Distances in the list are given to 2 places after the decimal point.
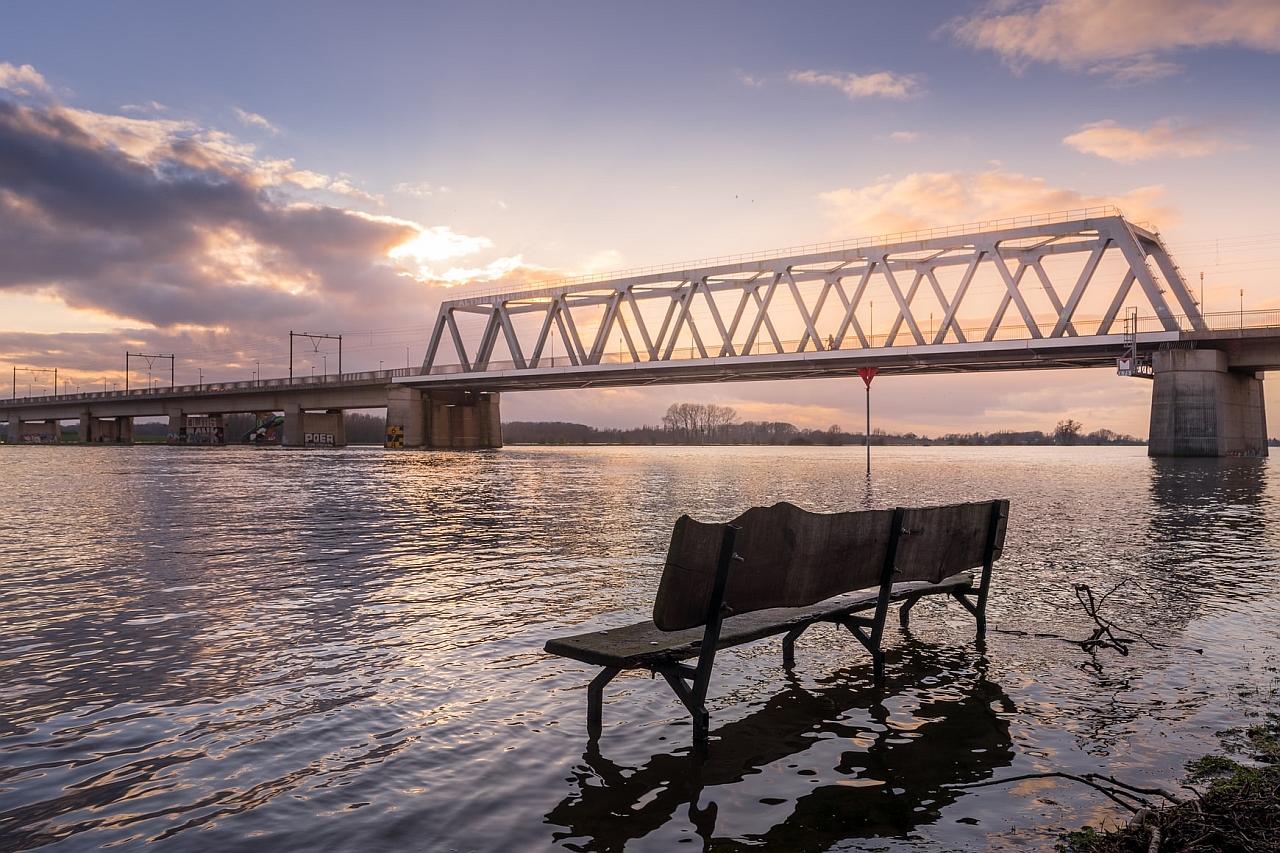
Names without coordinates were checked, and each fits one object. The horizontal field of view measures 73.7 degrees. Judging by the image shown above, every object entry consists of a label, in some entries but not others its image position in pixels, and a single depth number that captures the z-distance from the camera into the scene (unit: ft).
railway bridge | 189.26
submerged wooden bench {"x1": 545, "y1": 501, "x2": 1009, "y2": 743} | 16.70
